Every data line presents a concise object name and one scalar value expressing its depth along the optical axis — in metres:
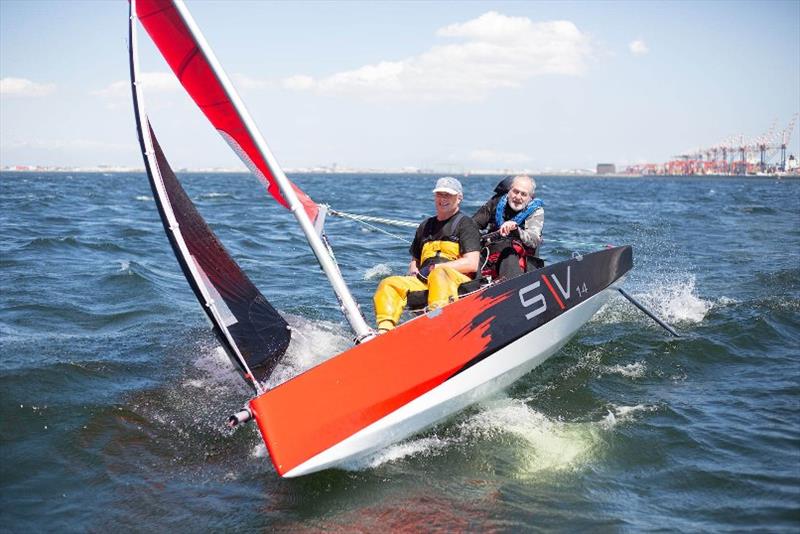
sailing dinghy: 4.77
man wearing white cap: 5.90
